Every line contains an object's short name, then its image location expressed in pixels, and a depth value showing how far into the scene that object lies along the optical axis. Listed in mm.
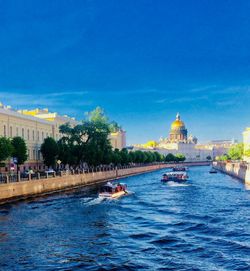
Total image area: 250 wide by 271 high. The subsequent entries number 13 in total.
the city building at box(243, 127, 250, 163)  168650
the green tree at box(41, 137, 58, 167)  75875
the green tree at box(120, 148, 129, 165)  117106
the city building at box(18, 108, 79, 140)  90469
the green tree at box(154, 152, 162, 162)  189725
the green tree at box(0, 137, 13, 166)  51969
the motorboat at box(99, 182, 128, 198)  49469
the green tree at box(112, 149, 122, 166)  101750
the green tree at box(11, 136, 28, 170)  62844
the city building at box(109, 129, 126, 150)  155875
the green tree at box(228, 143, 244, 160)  166312
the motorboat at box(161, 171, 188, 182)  79612
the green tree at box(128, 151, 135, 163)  127825
